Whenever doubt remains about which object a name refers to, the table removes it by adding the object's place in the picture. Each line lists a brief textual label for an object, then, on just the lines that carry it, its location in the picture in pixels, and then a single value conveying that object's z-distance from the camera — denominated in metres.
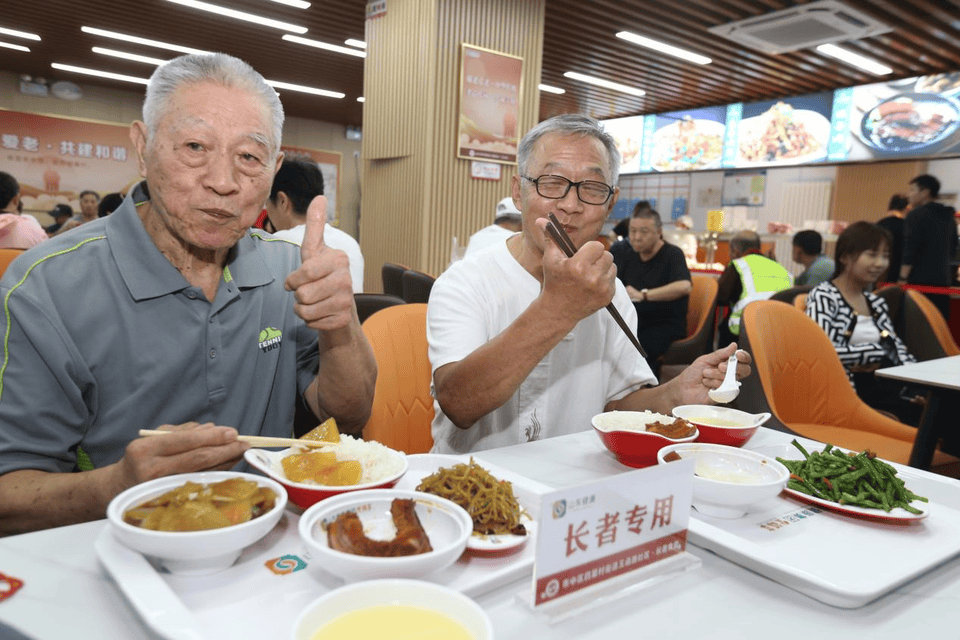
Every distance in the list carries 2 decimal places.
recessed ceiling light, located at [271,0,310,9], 6.49
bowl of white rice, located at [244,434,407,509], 0.95
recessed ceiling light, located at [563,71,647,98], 8.99
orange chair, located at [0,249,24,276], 2.70
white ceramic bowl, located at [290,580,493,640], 0.64
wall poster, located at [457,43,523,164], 5.68
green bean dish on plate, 1.11
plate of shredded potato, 0.89
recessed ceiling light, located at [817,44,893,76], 7.44
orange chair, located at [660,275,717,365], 5.21
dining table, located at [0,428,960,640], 0.74
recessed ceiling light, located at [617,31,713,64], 7.30
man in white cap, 4.26
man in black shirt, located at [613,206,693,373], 5.20
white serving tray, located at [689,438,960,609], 0.87
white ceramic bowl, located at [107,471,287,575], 0.76
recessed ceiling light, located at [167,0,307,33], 6.71
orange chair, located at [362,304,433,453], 1.80
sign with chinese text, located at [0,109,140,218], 10.55
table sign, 0.78
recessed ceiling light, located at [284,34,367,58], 7.73
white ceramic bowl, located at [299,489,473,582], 0.74
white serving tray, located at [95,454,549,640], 0.71
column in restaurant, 5.59
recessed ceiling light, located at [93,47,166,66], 8.78
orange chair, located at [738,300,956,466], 2.49
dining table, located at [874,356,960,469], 2.38
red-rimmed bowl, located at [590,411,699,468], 1.31
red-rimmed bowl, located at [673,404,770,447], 1.42
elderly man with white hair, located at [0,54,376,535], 1.15
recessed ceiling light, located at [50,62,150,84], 9.86
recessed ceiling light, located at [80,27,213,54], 7.86
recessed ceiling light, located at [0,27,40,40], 8.03
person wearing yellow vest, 5.05
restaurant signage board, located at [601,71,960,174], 8.17
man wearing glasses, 1.52
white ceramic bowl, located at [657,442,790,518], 1.03
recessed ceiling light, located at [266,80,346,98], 10.21
